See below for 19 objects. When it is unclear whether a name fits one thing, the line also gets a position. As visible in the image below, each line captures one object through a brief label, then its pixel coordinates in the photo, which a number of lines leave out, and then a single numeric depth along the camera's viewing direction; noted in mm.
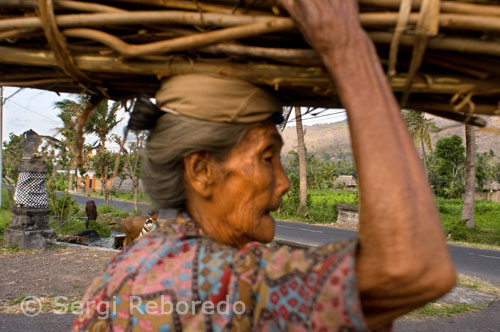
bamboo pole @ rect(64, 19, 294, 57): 1024
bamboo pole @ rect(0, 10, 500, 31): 955
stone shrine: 11148
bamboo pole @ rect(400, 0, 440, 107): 938
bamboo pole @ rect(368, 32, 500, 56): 989
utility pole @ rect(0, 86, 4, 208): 19709
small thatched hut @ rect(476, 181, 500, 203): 48762
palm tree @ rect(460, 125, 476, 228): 15087
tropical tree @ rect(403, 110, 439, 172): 20794
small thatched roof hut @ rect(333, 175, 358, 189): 60544
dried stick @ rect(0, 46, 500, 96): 1082
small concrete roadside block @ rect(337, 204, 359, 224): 19344
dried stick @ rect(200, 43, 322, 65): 1066
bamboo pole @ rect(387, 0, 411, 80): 951
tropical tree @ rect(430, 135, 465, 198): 34094
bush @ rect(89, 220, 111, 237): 15745
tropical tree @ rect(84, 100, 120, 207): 24406
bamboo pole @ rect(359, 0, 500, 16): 969
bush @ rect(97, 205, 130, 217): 22547
